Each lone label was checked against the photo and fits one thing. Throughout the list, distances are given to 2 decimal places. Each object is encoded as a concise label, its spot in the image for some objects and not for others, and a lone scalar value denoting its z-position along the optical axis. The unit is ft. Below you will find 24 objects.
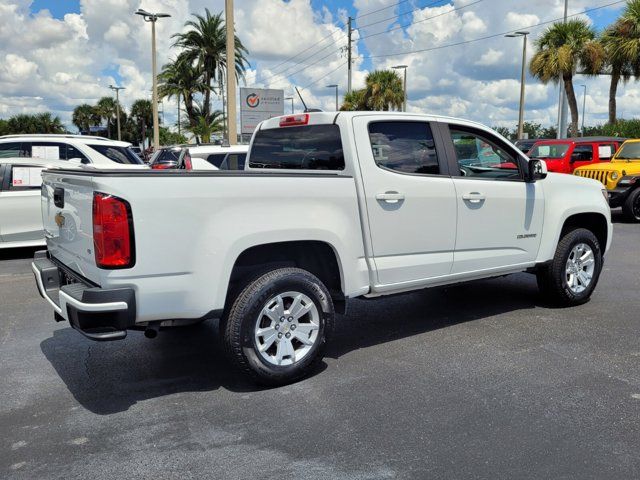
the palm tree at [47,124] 260.42
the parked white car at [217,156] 37.47
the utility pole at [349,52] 116.06
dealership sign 77.00
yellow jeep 42.96
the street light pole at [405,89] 135.95
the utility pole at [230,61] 48.32
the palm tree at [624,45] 90.17
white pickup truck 11.80
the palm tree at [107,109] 288.92
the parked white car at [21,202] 30.40
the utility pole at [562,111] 101.40
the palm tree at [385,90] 159.74
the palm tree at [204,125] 122.21
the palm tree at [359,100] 164.55
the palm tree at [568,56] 99.30
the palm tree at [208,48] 120.88
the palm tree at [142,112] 276.00
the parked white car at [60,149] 33.78
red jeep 53.57
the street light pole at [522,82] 102.53
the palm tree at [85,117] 294.41
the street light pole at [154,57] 88.38
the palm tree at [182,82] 124.98
